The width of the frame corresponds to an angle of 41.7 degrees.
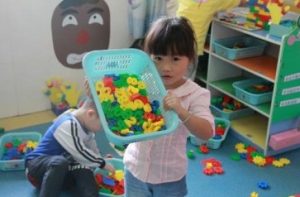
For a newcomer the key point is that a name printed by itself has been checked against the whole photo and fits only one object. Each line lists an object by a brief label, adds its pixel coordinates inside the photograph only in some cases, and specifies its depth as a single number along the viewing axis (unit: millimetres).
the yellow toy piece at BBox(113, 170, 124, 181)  1667
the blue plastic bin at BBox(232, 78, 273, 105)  1969
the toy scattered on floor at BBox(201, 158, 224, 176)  1804
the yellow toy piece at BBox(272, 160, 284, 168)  1870
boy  1540
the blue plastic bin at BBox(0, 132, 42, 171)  1745
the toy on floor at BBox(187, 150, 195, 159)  1913
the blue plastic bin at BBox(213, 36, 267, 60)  2076
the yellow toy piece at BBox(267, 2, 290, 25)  1843
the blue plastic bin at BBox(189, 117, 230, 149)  1987
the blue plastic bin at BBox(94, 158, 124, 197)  1761
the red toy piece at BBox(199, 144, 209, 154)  1965
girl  942
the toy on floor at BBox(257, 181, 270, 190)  1704
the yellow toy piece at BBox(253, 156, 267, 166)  1874
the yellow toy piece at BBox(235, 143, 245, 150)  2004
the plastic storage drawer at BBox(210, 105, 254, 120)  2199
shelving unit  1771
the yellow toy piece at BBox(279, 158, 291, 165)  1893
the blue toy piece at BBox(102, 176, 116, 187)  1655
